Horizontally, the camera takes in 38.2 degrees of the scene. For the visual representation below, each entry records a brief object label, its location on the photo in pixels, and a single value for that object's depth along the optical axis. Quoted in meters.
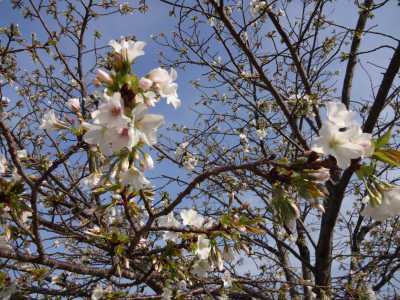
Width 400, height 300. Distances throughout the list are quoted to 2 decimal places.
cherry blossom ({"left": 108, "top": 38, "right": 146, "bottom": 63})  0.48
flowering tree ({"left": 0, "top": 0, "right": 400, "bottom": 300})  0.46
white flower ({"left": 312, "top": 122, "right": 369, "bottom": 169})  0.44
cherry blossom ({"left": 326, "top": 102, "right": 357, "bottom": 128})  0.47
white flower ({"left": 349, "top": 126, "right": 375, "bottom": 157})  0.45
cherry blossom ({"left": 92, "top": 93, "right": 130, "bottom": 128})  0.44
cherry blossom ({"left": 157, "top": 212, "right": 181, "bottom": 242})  0.63
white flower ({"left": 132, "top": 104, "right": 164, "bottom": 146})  0.46
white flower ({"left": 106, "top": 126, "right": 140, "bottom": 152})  0.45
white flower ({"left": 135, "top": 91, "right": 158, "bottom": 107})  0.46
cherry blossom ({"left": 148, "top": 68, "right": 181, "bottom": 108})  0.49
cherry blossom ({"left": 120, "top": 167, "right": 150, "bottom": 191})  0.50
